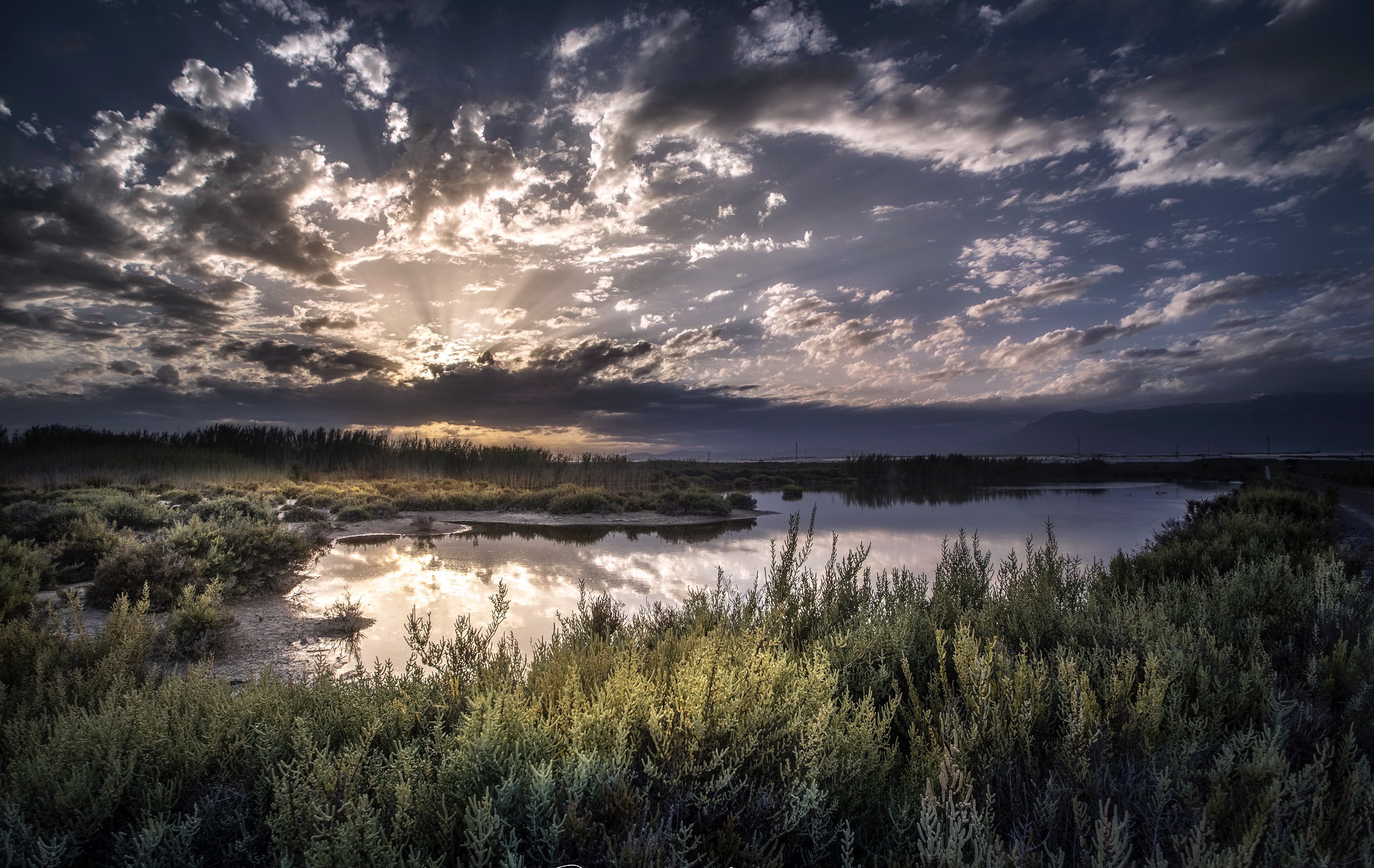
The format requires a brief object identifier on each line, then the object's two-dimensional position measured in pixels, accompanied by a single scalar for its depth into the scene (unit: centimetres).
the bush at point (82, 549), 781
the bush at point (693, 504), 1998
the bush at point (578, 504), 1944
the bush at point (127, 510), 1122
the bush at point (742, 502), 2297
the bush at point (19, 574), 576
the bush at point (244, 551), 797
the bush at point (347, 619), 638
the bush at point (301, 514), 1542
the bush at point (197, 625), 554
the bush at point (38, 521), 901
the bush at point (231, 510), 1217
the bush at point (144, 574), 676
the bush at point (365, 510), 1638
